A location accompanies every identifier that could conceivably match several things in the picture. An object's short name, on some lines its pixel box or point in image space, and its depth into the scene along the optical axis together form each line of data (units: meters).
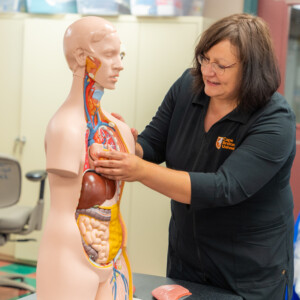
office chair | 3.09
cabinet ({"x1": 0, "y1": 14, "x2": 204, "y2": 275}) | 3.39
